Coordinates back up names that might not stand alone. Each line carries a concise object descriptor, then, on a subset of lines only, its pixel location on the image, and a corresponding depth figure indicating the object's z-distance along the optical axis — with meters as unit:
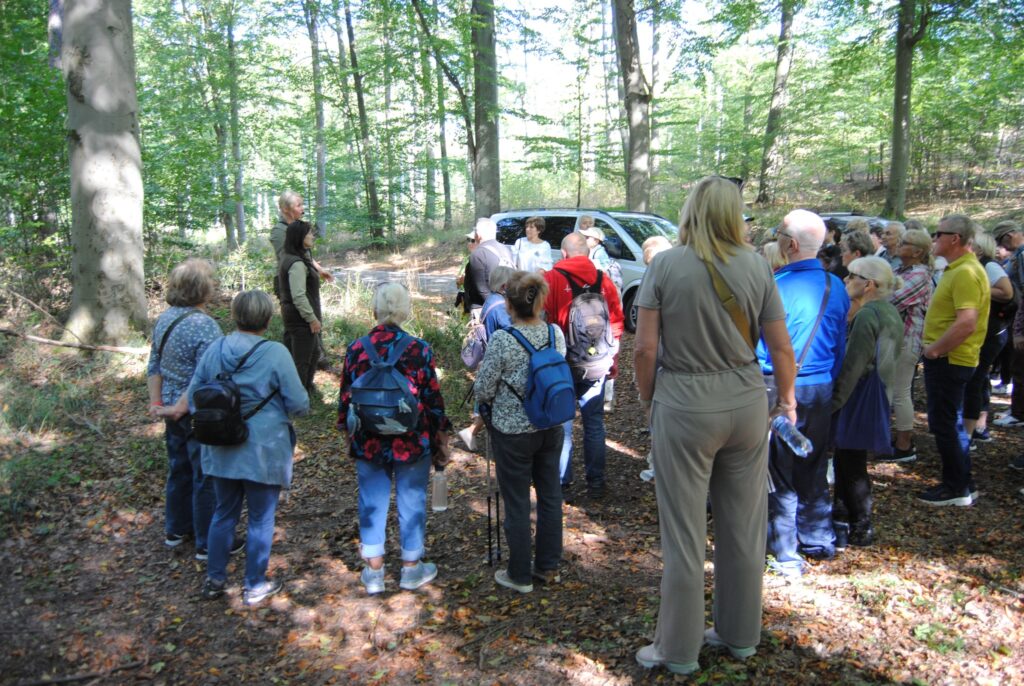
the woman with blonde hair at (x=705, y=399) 2.54
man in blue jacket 3.31
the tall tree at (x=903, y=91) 12.64
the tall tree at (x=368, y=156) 21.81
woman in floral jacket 3.48
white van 10.17
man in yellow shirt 4.18
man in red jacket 4.64
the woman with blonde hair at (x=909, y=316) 4.70
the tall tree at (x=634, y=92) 12.71
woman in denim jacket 3.47
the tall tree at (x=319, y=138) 22.56
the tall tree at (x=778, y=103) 19.81
